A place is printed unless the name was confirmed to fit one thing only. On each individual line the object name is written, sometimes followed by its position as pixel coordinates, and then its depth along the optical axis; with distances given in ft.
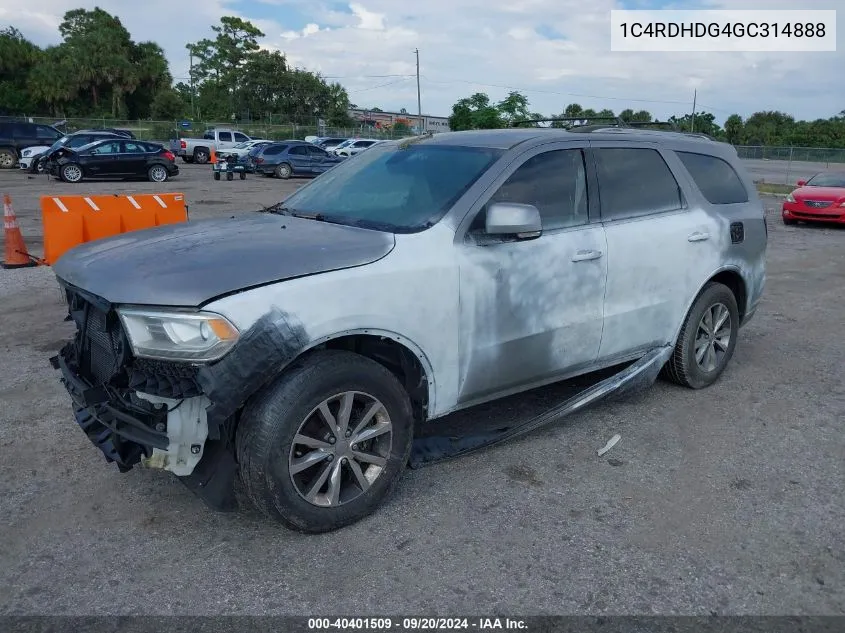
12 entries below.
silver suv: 9.85
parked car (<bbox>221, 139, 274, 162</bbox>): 114.72
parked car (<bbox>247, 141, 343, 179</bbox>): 92.94
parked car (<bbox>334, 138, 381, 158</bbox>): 116.06
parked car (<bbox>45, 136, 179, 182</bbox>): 76.79
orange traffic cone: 31.30
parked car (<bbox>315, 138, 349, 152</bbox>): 123.75
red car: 52.16
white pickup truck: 118.32
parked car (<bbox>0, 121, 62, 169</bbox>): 93.81
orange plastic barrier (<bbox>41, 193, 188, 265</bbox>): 27.84
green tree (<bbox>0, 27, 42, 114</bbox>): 189.88
